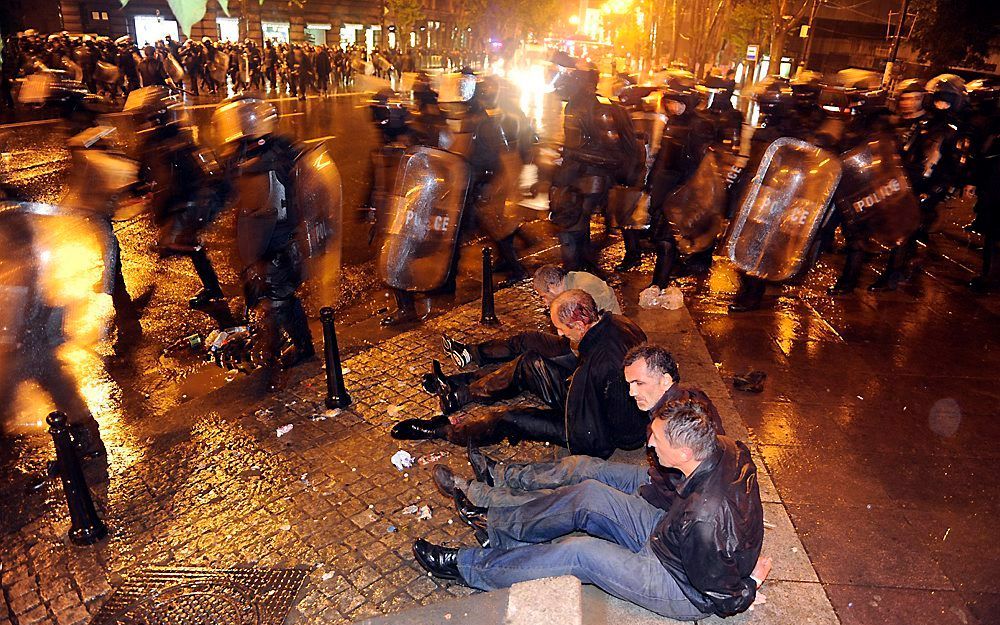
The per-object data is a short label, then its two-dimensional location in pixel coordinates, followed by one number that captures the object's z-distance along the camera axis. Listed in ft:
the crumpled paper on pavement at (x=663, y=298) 25.33
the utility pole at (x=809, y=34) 105.54
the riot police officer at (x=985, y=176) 27.20
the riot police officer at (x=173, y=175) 23.43
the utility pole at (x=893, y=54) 83.11
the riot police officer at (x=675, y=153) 26.32
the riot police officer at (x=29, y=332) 15.49
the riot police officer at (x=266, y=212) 18.90
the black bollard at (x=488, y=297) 24.03
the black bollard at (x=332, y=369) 18.13
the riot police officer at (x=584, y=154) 25.18
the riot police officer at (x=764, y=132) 25.35
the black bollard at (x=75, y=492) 13.16
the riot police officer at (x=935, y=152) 27.35
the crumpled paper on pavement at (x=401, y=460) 15.80
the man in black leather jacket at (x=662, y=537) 9.87
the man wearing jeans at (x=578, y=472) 12.05
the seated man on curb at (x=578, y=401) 13.98
